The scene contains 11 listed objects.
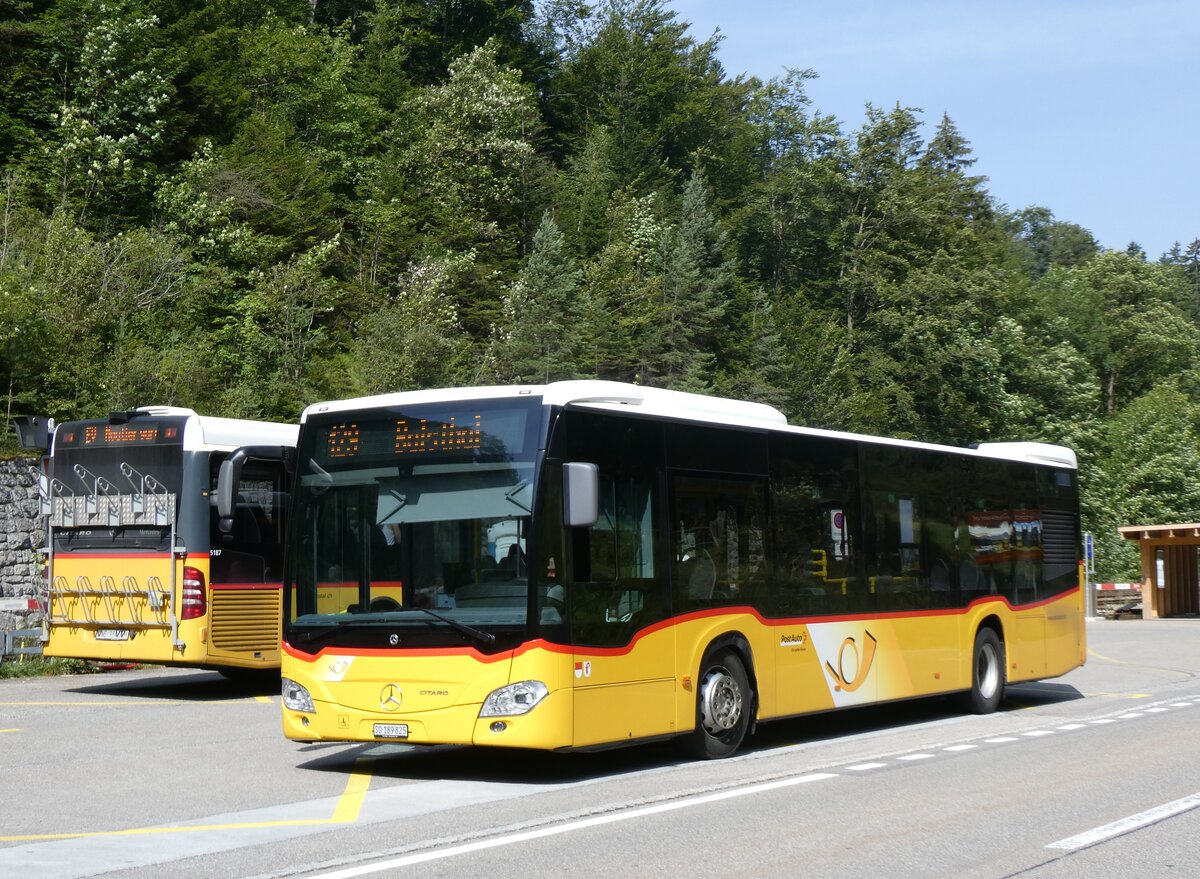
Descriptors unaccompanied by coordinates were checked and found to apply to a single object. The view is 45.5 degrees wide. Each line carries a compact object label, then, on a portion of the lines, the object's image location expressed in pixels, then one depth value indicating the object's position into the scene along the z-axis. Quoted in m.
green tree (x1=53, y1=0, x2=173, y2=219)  41.88
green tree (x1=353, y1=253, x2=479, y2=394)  39.97
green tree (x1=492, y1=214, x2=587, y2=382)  50.88
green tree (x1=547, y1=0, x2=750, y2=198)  76.88
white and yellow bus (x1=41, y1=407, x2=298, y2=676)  16.34
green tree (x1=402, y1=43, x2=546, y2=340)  58.44
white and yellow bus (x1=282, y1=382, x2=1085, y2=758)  10.13
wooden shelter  45.12
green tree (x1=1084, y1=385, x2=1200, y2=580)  63.06
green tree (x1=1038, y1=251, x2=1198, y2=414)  86.44
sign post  46.62
